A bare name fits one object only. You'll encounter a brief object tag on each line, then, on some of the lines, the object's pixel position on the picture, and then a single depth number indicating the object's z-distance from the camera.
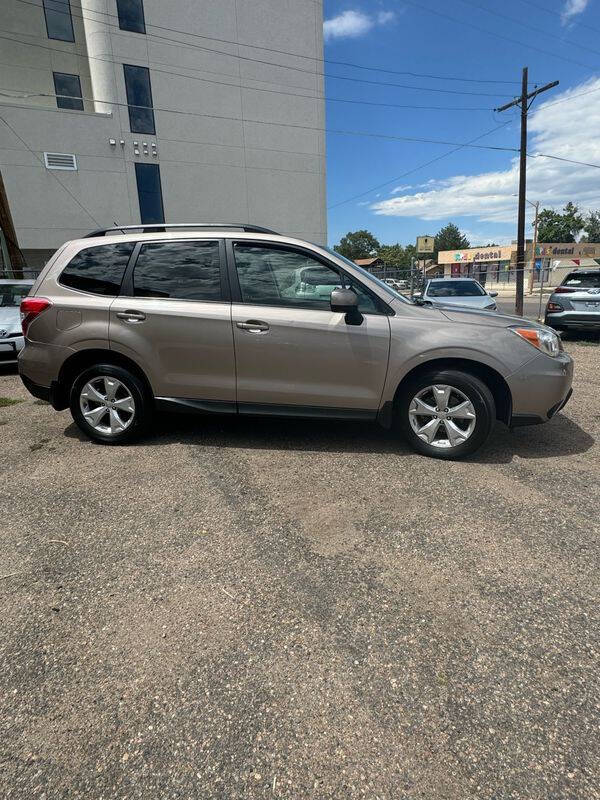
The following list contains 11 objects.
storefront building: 53.12
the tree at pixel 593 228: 82.56
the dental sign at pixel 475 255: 59.22
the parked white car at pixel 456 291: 11.83
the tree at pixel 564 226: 76.44
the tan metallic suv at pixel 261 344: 3.85
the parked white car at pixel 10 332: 7.66
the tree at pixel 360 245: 123.40
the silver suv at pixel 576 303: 9.75
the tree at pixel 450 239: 113.00
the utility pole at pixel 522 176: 17.30
